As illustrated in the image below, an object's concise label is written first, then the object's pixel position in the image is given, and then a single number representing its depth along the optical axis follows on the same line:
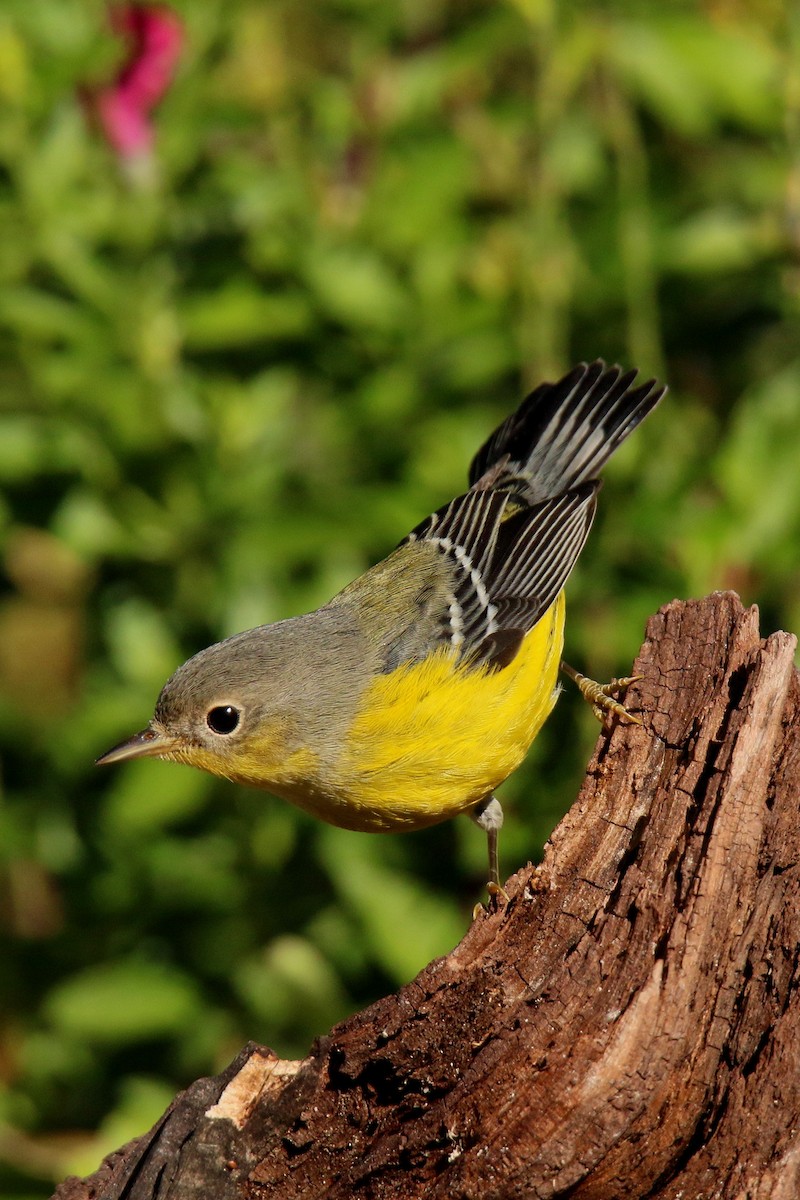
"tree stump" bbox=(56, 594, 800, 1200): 5.78
